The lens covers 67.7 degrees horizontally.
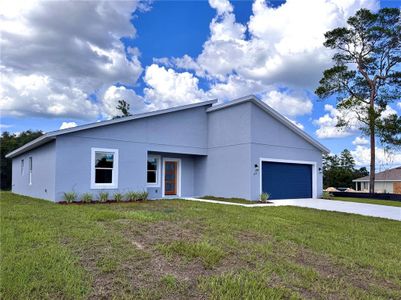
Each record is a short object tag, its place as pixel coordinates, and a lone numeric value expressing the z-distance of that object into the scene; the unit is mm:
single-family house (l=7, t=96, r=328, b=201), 12383
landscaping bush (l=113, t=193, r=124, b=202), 12727
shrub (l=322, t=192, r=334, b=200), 17578
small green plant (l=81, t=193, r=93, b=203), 12030
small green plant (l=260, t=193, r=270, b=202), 13859
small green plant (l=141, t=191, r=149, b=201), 13527
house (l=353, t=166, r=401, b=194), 36688
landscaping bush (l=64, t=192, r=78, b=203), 11679
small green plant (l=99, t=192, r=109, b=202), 12328
